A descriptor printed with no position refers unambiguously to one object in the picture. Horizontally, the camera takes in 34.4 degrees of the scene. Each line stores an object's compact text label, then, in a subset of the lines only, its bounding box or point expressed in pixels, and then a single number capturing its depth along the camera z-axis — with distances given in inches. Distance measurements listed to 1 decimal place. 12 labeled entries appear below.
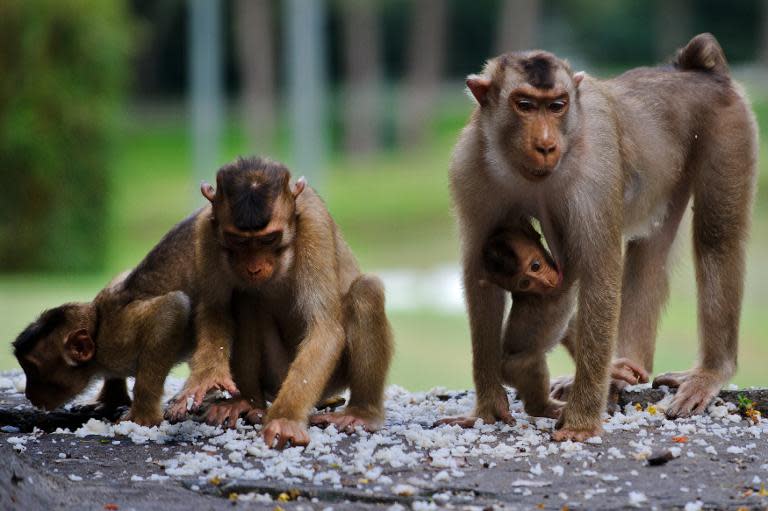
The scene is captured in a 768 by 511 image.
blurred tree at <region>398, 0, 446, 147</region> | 1312.7
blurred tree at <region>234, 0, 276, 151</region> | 1380.4
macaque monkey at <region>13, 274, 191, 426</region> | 303.6
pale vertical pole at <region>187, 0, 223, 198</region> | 1095.6
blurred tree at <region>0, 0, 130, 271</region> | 916.0
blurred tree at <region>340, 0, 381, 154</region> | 1369.3
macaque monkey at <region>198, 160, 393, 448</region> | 281.9
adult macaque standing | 285.4
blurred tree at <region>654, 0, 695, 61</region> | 1224.8
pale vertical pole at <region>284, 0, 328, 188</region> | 1016.2
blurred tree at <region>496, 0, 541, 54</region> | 1235.9
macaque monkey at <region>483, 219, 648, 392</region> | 297.3
